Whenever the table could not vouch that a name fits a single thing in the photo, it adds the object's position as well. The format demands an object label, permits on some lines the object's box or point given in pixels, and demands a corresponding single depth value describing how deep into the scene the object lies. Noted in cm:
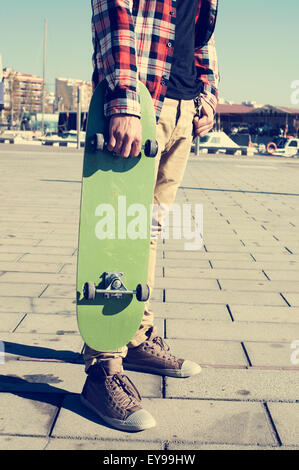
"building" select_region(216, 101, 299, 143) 5784
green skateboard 228
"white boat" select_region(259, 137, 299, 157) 3612
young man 218
